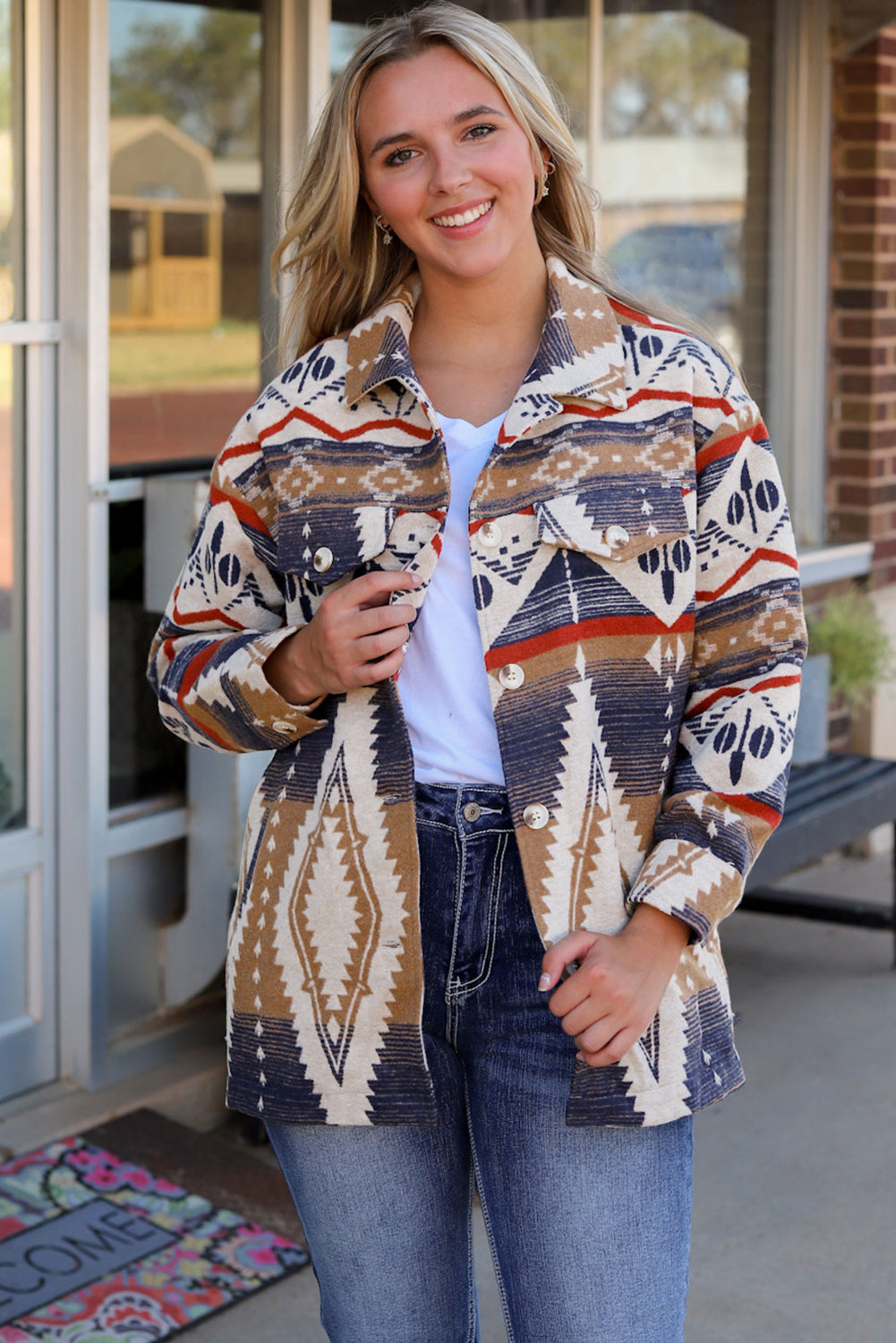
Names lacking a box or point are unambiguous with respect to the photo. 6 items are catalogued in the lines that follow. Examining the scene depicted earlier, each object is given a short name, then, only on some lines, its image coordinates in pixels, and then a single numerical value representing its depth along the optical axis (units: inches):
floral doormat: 113.7
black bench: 160.9
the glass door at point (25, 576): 131.6
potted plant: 188.7
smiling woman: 64.6
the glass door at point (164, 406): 142.3
